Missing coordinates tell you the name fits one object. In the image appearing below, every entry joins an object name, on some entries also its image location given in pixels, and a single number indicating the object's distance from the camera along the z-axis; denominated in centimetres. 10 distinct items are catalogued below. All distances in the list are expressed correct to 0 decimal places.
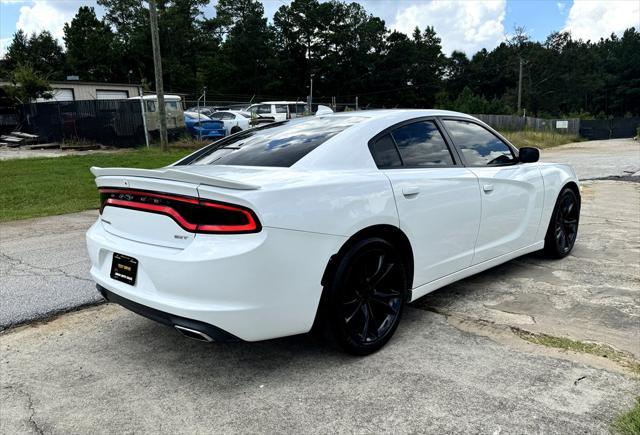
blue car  2098
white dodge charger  259
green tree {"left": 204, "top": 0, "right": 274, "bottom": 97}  6262
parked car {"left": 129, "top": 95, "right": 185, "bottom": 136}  1988
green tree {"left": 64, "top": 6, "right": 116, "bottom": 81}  6625
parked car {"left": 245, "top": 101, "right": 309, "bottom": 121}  2302
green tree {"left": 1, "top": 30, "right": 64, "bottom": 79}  7481
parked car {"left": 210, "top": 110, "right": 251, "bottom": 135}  2128
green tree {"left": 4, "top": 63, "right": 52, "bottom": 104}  2350
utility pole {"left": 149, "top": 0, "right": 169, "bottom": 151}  1692
